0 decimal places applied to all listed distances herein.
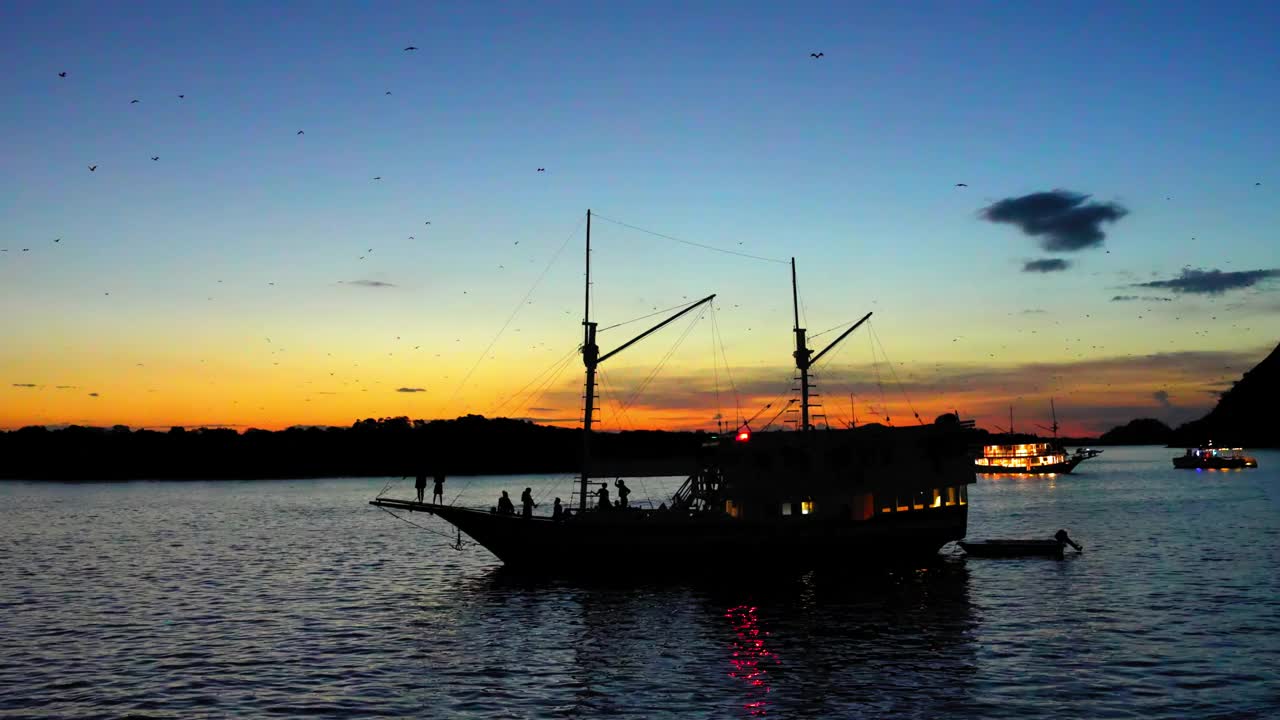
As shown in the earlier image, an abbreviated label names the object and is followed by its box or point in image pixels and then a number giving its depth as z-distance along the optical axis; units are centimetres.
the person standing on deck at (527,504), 4856
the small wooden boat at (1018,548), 5791
